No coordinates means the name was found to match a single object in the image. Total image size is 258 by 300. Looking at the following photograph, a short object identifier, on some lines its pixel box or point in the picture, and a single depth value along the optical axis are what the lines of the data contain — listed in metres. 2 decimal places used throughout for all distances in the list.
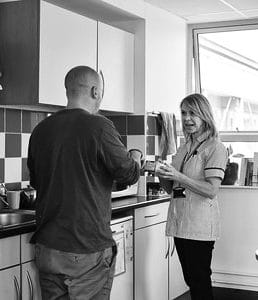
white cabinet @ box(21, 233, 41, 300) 2.79
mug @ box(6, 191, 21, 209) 3.46
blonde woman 3.32
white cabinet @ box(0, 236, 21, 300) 2.65
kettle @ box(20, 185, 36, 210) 3.54
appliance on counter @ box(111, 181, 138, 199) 4.17
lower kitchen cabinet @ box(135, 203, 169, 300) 3.98
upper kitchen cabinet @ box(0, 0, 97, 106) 3.36
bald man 2.53
